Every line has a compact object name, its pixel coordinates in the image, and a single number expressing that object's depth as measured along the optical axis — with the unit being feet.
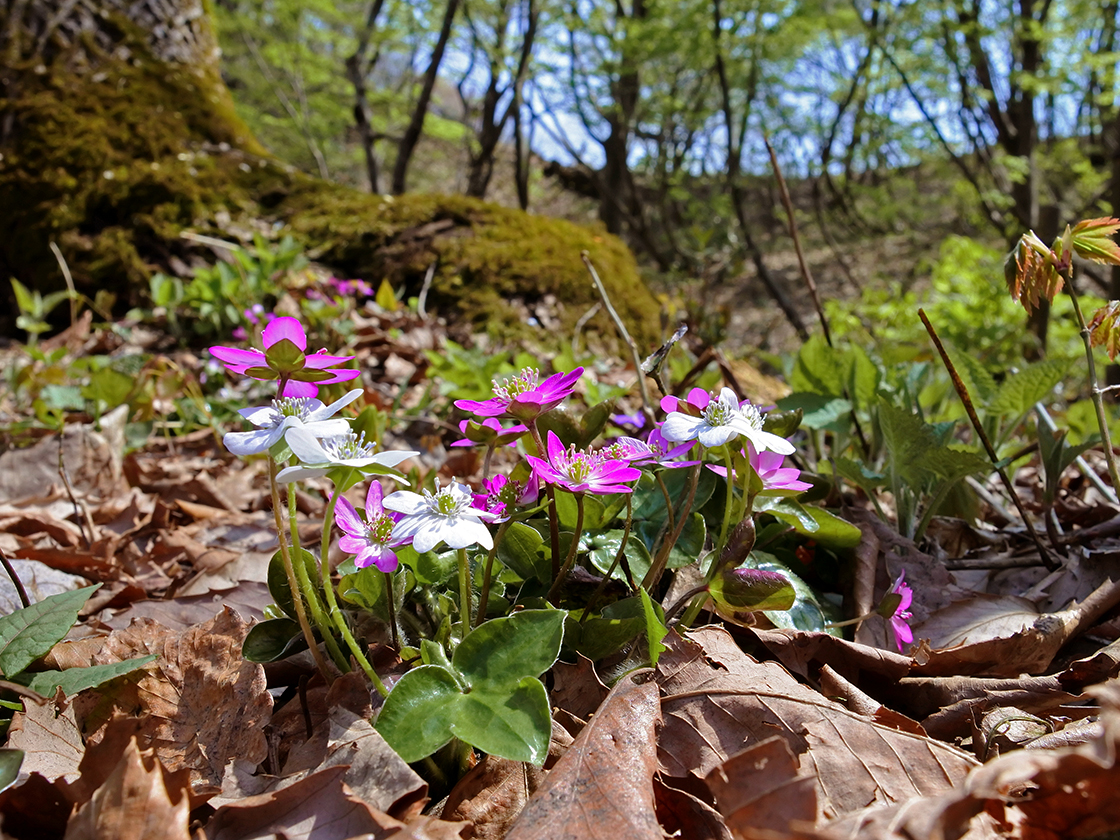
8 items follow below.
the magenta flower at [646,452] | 0.57
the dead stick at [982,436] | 0.78
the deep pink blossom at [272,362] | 0.54
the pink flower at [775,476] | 0.63
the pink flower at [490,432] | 0.64
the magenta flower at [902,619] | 0.70
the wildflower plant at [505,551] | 0.50
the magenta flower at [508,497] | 0.58
